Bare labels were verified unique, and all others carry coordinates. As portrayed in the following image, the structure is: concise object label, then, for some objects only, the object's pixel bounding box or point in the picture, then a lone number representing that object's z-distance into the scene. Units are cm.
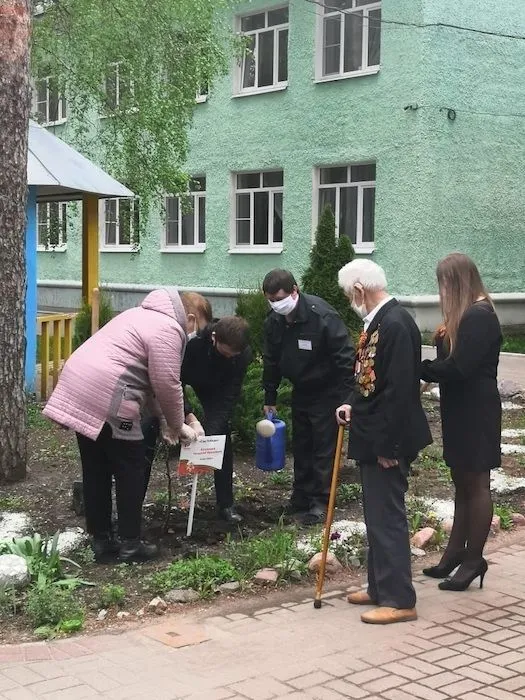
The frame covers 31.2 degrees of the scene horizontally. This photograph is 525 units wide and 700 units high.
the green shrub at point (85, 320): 1062
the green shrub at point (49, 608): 422
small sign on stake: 541
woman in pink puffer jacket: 482
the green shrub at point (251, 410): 744
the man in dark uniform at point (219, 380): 553
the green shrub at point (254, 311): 896
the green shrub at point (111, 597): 445
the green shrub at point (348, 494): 646
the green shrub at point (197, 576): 466
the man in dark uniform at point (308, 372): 596
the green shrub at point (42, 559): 460
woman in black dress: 450
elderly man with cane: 424
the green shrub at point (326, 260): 1177
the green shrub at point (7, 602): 433
